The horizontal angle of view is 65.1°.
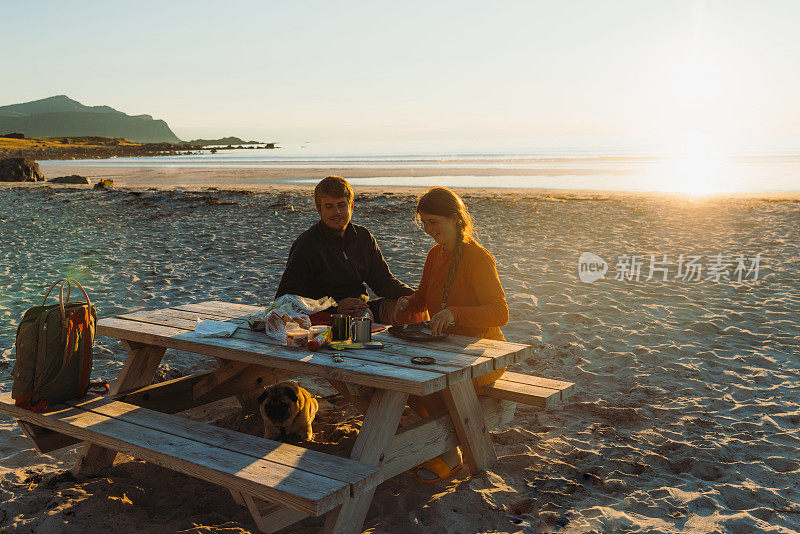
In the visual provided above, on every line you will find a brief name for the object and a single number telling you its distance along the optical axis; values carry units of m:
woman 3.74
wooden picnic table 2.71
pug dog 3.98
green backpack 3.30
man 4.52
